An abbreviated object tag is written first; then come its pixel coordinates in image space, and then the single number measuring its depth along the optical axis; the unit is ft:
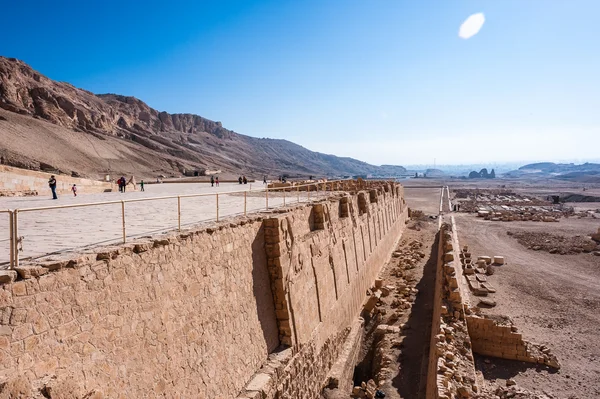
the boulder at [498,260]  86.69
